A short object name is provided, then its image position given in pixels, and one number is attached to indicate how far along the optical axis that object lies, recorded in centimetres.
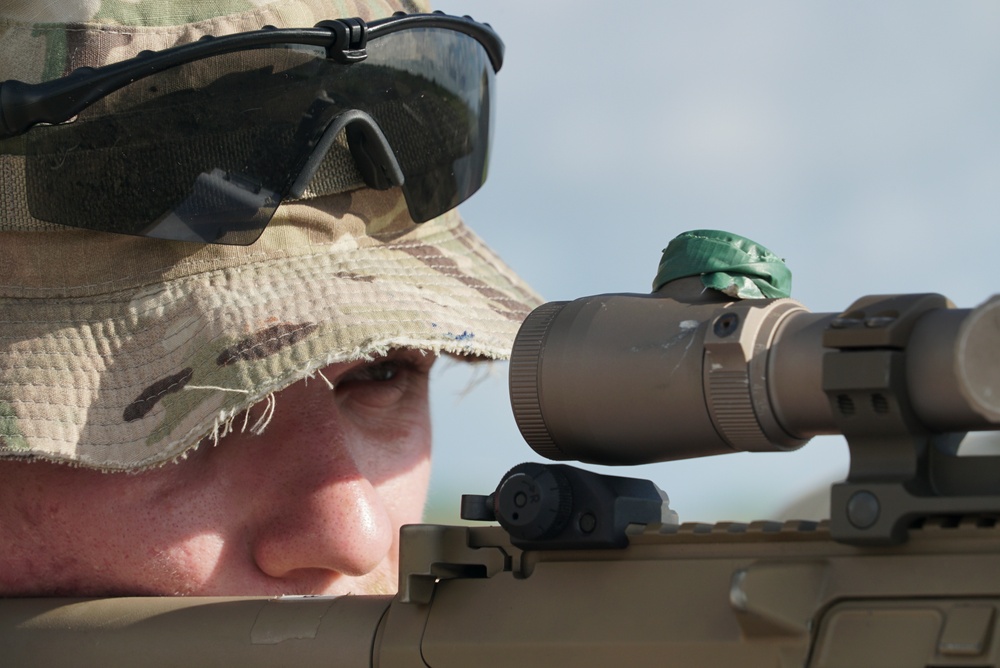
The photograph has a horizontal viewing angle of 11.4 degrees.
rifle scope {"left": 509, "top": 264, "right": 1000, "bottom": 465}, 128
